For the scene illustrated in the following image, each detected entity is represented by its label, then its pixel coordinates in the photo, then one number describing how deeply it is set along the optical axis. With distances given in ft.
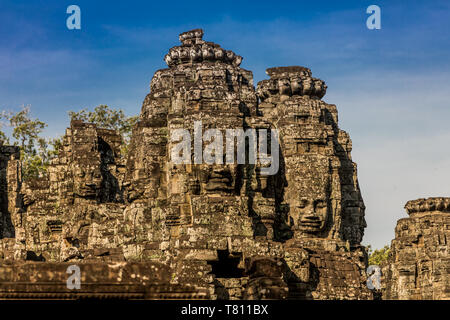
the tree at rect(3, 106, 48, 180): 195.83
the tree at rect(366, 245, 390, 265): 232.94
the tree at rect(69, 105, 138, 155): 203.10
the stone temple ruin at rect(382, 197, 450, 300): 159.33
